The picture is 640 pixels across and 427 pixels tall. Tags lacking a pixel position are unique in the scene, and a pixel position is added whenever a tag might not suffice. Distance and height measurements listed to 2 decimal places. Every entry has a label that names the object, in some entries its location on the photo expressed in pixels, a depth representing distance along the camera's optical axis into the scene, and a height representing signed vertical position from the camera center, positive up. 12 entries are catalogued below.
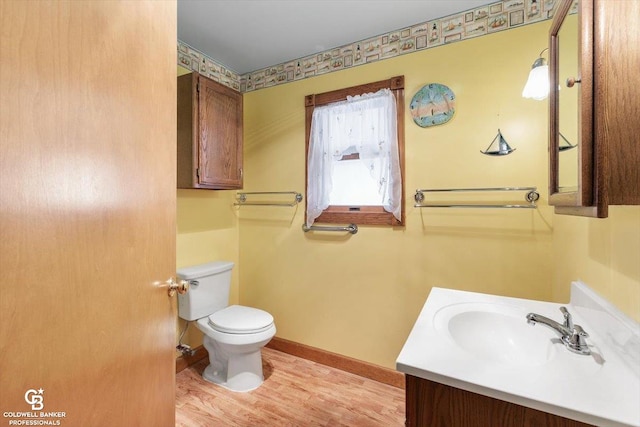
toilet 1.84 -0.79
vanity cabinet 0.65 -0.50
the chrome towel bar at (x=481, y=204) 1.58 +0.06
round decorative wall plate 1.80 +0.68
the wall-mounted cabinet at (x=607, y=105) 0.64 +0.24
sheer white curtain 1.95 +0.49
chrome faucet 0.83 -0.39
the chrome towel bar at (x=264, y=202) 2.33 +0.09
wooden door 0.64 +0.00
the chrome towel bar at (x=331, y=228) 2.10 -0.14
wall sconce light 1.18 +0.55
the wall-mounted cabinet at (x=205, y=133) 1.97 +0.57
